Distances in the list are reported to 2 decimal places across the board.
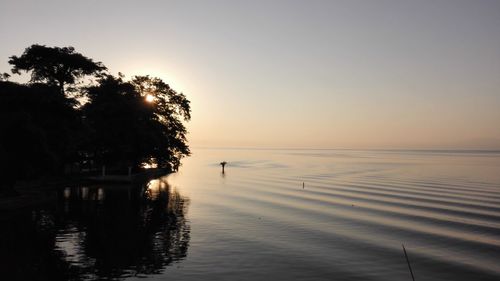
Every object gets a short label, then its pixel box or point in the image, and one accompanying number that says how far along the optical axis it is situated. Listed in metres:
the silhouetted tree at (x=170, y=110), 91.62
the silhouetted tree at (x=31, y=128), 38.00
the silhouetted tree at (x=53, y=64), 68.00
